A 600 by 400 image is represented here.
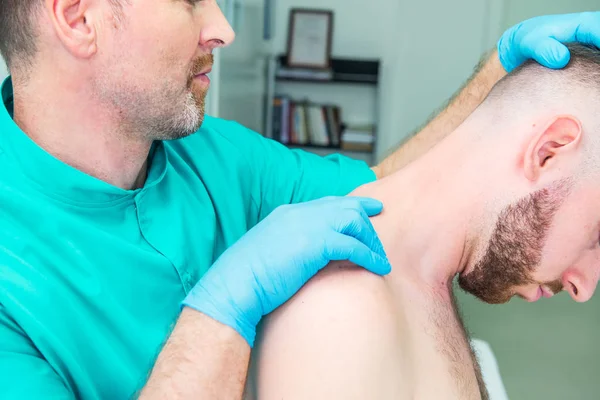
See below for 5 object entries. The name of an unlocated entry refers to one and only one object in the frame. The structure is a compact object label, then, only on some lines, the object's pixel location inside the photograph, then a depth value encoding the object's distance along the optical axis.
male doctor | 0.89
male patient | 0.83
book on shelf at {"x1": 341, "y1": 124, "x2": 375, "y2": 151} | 4.18
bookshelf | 4.12
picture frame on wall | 4.14
